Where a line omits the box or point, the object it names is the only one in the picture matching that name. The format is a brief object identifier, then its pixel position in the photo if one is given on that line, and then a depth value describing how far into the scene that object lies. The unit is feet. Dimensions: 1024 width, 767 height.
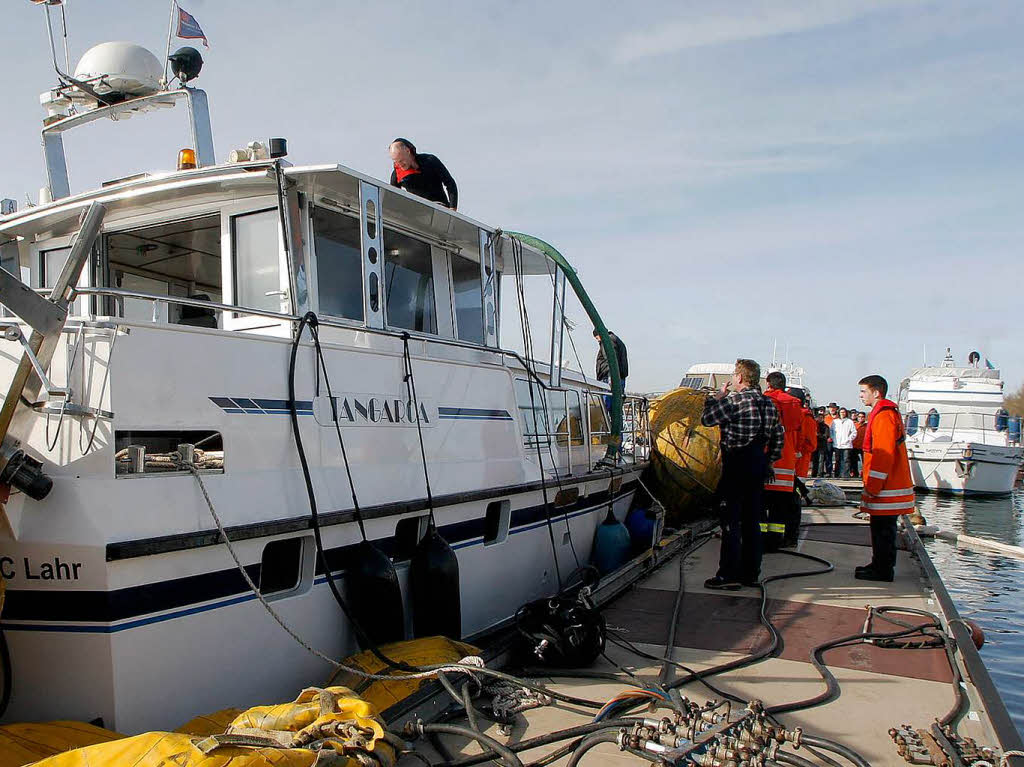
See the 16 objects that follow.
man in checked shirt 20.13
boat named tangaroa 10.22
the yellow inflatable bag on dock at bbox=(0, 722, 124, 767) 9.14
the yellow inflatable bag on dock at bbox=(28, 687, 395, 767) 8.04
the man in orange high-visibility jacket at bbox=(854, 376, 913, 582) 20.36
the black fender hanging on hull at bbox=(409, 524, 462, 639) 14.64
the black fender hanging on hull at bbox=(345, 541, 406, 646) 13.42
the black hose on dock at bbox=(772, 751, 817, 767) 10.01
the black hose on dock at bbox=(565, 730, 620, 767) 10.09
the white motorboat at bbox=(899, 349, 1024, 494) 63.16
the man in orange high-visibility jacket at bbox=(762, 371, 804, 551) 24.38
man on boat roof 18.95
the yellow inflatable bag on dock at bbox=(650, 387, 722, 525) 30.68
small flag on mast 19.78
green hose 21.48
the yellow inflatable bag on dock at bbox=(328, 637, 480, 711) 12.47
